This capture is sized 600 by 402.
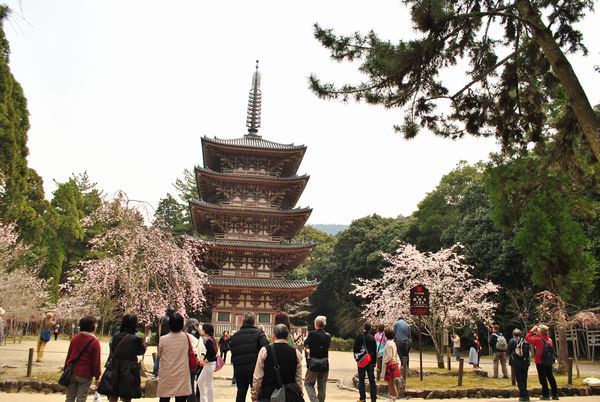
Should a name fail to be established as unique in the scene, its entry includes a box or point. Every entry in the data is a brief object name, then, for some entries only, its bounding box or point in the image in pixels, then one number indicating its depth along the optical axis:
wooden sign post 12.55
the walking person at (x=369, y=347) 9.09
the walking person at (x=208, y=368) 7.62
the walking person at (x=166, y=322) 7.35
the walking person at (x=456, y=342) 22.68
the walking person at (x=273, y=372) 5.35
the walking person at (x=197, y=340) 7.38
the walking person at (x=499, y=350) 15.05
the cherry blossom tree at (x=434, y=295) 20.14
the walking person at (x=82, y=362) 6.21
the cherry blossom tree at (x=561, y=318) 16.25
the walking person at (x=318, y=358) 8.03
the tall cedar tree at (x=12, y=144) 24.33
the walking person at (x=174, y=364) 5.72
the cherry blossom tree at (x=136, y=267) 16.28
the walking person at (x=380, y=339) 10.57
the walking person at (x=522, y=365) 10.35
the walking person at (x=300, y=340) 17.12
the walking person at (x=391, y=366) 9.39
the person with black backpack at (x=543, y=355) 10.27
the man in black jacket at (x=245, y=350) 6.36
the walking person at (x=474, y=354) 19.17
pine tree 8.05
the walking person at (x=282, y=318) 6.47
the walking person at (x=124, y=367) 5.77
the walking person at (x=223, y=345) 18.25
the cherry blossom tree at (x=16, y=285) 28.72
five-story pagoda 29.23
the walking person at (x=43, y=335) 15.80
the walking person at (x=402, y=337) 12.16
